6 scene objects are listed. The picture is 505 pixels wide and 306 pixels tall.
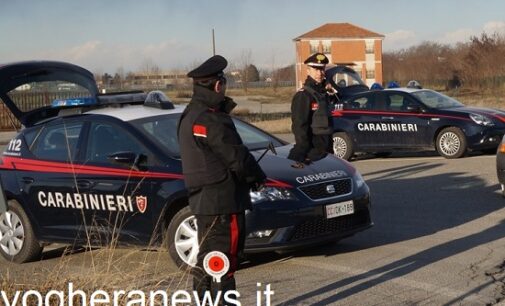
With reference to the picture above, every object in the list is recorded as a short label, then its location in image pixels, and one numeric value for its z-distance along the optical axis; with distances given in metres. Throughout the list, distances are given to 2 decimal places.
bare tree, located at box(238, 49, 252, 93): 74.29
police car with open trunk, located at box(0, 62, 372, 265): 7.32
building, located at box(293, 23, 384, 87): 94.62
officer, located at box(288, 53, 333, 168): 8.57
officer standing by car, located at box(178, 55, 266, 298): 4.94
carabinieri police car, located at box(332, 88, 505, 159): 15.98
